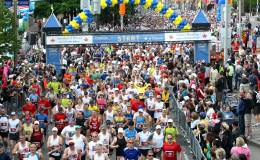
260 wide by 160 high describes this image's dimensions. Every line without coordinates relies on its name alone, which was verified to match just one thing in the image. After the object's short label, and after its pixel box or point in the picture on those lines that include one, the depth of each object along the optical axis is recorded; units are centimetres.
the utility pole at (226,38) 3017
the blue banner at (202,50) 3039
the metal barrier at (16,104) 2055
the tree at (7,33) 2722
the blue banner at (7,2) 3095
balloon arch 3119
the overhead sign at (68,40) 2922
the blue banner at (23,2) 3151
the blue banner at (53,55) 2938
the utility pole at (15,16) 2992
